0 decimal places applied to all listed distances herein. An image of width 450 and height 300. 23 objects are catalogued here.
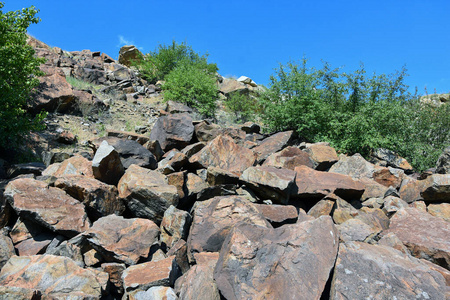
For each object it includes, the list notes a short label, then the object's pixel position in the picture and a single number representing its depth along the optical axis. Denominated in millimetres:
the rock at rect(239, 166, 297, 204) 5682
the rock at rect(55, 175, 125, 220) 5363
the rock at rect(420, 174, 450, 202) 6508
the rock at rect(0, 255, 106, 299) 3650
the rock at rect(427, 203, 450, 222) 6357
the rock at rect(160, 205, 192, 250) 4926
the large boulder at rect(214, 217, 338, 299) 3385
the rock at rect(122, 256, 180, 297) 3787
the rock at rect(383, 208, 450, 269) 4758
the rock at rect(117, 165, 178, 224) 5418
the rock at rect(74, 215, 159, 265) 4402
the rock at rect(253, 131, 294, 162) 9148
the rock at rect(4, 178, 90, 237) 4840
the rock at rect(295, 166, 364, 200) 6234
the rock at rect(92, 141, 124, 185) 5871
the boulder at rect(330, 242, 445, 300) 3314
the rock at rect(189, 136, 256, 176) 7000
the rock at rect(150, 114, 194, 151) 9109
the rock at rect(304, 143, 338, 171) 8199
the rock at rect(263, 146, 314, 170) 7562
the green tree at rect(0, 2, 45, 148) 8016
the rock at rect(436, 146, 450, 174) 8179
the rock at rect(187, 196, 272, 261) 4668
